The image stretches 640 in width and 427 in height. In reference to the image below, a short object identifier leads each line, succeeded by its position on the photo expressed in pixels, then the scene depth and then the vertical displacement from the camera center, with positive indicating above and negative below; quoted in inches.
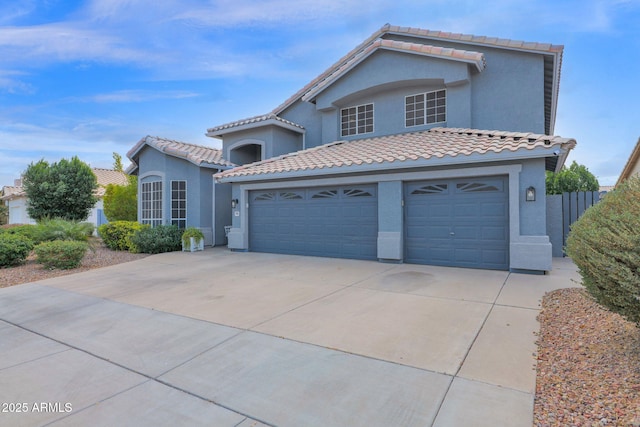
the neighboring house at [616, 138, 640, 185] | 773.5 +106.3
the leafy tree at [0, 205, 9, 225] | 1116.0 -17.7
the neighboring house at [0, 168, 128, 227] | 1295.5 +52.1
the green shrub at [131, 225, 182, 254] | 544.7 -49.2
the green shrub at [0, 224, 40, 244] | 498.0 -33.6
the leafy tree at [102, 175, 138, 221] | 762.2 +9.1
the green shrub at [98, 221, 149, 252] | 570.7 -42.7
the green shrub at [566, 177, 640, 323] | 132.2 -18.7
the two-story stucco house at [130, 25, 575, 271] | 361.1 +53.8
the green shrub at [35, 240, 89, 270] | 399.9 -52.5
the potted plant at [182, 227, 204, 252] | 558.3 -51.2
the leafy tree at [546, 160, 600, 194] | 1120.8 +85.2
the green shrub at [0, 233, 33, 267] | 416.3 -48.8
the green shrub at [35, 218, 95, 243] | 496.1 -32.4
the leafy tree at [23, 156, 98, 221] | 788.6 +46.8
